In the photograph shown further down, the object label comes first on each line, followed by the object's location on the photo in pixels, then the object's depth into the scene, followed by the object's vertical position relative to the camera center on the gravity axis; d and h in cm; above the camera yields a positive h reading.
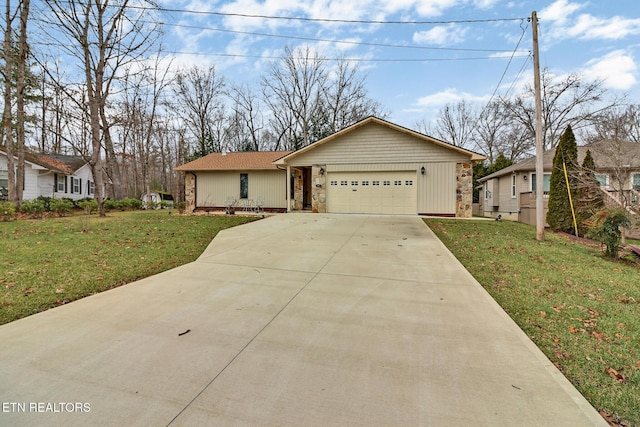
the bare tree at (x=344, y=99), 2942 +1061
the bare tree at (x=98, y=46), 1334 +730
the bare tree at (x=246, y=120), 3094 +914
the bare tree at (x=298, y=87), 2900 +1174
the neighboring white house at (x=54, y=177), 1934 +200
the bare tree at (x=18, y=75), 1380 +608
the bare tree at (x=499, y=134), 2874 +743
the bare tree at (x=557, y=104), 2347 +851
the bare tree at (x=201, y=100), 2914 +1037
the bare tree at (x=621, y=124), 1230 +408
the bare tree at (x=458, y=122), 3316 +940
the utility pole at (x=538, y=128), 856 +224
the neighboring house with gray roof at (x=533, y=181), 1112 +131
